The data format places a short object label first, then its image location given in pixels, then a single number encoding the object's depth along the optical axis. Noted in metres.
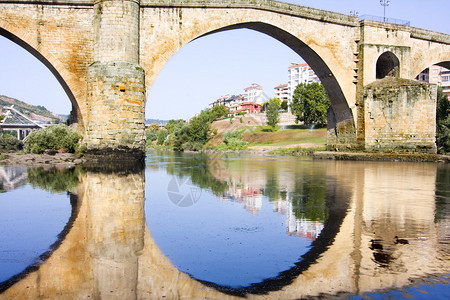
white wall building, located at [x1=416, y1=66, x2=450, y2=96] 62.68
